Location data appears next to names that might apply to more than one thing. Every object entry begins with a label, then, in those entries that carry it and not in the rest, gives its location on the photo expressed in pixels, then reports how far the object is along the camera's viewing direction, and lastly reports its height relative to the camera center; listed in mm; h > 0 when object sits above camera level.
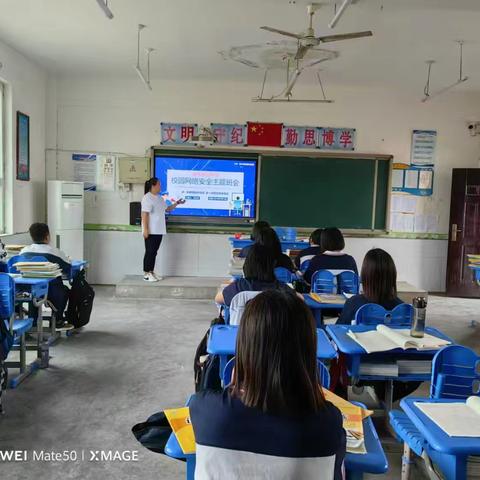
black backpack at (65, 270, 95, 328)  4734 -1059
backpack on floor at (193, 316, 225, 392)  1891 -697
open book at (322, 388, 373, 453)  1398 -675
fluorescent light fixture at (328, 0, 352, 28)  3569 +1425
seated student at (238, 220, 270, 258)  4821 -297
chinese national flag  7609 +977
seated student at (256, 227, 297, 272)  4062 -360
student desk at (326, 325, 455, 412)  2350 -743
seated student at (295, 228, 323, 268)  5027 -530
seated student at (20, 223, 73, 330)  4359 -581
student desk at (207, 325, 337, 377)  2156 -670
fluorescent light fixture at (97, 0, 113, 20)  3773 +1448
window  6160 +323
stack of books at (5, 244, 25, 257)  4870 -594
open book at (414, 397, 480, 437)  1468 -665
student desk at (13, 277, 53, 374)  3826 -818
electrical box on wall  7559 +370
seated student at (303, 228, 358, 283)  4246 -495
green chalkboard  7691 +139
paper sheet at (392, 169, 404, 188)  7734 +374
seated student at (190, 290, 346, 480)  1104 -488
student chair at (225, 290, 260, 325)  2734 -587
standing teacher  7199 -418
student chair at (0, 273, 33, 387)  3244 -778
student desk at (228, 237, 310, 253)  6496 -597
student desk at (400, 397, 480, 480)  1382 -677
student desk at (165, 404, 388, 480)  1335 -699
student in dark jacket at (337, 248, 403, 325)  2836 -481
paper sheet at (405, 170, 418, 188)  7777 +399
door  7586 -383
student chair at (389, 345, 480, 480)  2020 -694
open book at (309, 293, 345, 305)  3432 -695
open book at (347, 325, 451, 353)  2299 -665
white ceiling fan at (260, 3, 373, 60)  3922 +1305
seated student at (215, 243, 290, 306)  2846 -455
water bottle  2416 -566
